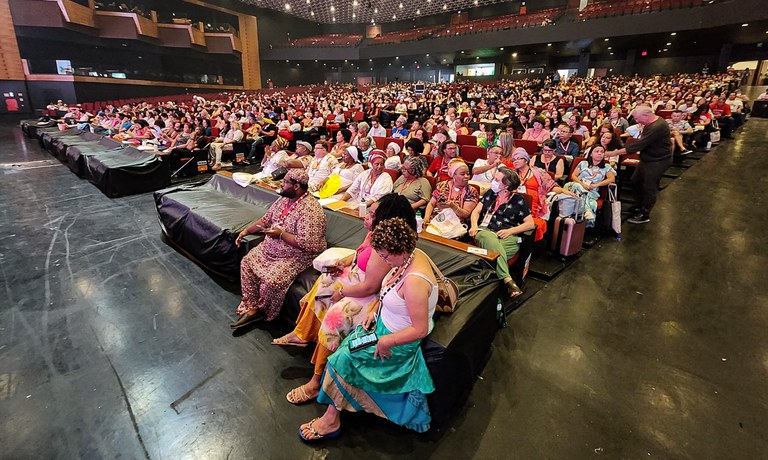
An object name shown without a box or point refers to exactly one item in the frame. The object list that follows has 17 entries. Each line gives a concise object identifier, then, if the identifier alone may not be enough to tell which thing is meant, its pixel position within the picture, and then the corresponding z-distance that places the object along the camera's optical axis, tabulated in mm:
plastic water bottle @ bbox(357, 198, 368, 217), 3262
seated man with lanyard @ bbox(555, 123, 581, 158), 5172
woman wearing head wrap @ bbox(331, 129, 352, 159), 6167
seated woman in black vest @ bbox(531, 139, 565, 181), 4195
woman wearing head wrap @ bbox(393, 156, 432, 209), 3518
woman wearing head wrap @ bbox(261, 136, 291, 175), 5459
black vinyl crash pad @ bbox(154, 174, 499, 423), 1776
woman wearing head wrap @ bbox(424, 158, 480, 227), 3113
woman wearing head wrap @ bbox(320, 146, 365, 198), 4426
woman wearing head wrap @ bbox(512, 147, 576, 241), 3352
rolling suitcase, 3551
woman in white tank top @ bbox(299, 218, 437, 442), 1575
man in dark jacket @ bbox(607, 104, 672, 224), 4387
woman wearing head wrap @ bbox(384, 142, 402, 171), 4145
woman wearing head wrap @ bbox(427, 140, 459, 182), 4289
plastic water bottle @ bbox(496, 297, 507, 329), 2570
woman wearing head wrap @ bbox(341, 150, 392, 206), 3752
